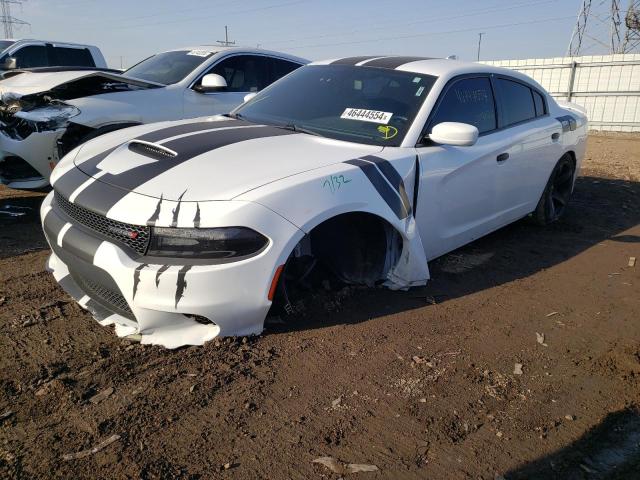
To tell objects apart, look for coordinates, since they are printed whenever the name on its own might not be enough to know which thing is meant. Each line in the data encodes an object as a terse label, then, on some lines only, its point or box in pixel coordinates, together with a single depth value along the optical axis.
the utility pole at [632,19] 29.73
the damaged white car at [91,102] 4.76
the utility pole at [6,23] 48.50
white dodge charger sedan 2.50
